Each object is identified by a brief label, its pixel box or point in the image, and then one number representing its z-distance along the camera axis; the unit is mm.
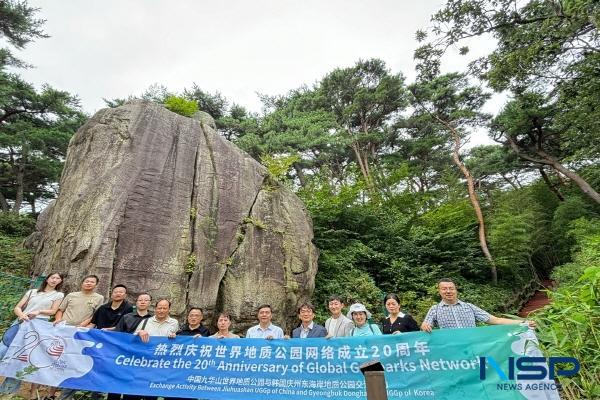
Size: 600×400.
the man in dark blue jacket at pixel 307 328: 3939
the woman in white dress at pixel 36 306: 3938
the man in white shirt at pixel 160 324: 3969
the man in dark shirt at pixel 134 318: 4020
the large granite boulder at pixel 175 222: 6824
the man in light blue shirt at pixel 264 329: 3995
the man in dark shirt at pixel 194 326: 3998
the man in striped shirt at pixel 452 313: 3619
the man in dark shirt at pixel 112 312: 4152
